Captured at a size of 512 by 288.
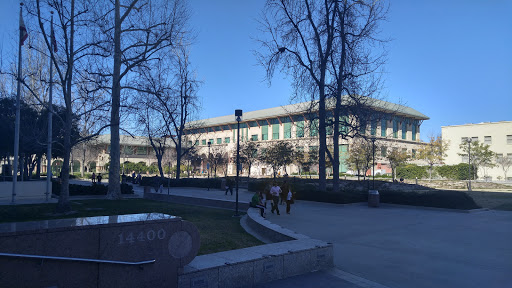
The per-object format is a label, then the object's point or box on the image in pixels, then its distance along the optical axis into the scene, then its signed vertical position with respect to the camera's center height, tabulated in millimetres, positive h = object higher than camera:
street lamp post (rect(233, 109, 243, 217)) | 15539 +2202
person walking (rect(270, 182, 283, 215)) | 16781 -1318
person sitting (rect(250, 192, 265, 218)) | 15594 -1566
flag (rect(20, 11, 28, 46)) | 16922 +6194
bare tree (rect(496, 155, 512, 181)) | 57281 +992
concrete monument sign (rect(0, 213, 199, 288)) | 4492 -1222
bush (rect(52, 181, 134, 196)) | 24469 -1789
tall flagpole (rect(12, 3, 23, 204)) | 17662 +1284
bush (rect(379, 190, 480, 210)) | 19162 -1753
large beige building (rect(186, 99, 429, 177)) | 64312 +7155
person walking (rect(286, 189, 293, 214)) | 17312 -1624
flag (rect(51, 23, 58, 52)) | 15359 +5159
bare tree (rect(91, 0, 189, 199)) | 18052 +5836
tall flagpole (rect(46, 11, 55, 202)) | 15459 +802
